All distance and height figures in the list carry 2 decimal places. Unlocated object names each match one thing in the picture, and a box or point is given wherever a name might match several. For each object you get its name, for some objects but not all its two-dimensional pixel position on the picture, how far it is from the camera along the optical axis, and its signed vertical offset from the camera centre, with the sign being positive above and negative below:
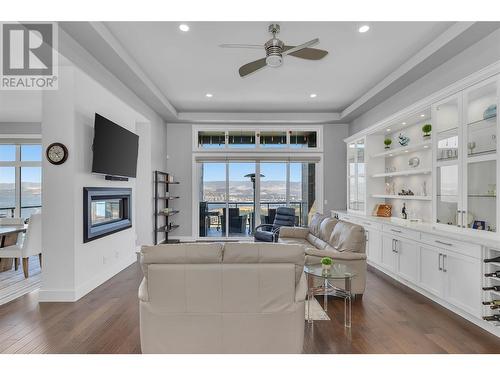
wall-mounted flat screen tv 3.75 +0.62
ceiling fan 2.73 +1.44
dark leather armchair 5.59 -0.66
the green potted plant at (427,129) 4.07 +0.89
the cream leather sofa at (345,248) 3.40 -0.76
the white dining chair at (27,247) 4.15 -0.86
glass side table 2.84 -1.09
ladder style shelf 6.07 -0.38
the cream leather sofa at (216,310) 2.17 -0.93
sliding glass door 7.24 +0.00
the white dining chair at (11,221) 5.26 -0.59
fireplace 3.67 -0.32
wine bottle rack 2.68 -0.88
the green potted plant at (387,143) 5.22 +0.89
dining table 4.44 -0.80
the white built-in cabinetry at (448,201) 2.82 -0.14
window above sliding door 7.16 +1.32
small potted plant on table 2.99 -0.80
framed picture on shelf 2.98 -0.38
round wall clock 3.40 +0.45
